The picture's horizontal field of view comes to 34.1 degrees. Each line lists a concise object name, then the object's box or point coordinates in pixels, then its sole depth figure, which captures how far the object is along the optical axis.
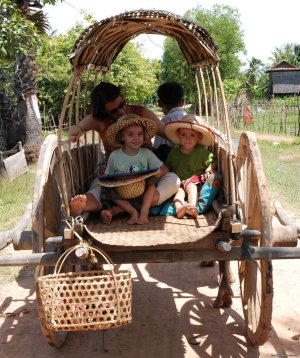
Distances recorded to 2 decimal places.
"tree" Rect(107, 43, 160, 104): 25.52
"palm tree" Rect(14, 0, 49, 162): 13.84
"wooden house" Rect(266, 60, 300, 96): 48.94
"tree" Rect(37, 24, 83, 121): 22.54
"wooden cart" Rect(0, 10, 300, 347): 2.94
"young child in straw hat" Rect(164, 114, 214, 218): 3.84
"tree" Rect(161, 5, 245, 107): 43.00
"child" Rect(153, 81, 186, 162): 4.89
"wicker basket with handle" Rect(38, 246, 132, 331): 2.68
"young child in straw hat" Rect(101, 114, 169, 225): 3.78
